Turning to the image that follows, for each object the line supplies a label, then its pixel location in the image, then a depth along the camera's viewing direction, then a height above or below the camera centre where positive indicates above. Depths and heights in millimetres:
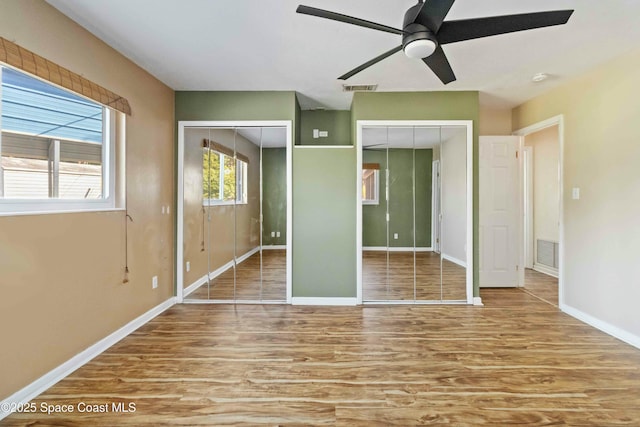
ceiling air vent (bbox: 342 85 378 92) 3533 +1447
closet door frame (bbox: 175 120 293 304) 3742 +332
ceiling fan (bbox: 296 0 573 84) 1566 +1008
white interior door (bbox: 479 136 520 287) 4359 +76
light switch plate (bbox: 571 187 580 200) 3312 +218
